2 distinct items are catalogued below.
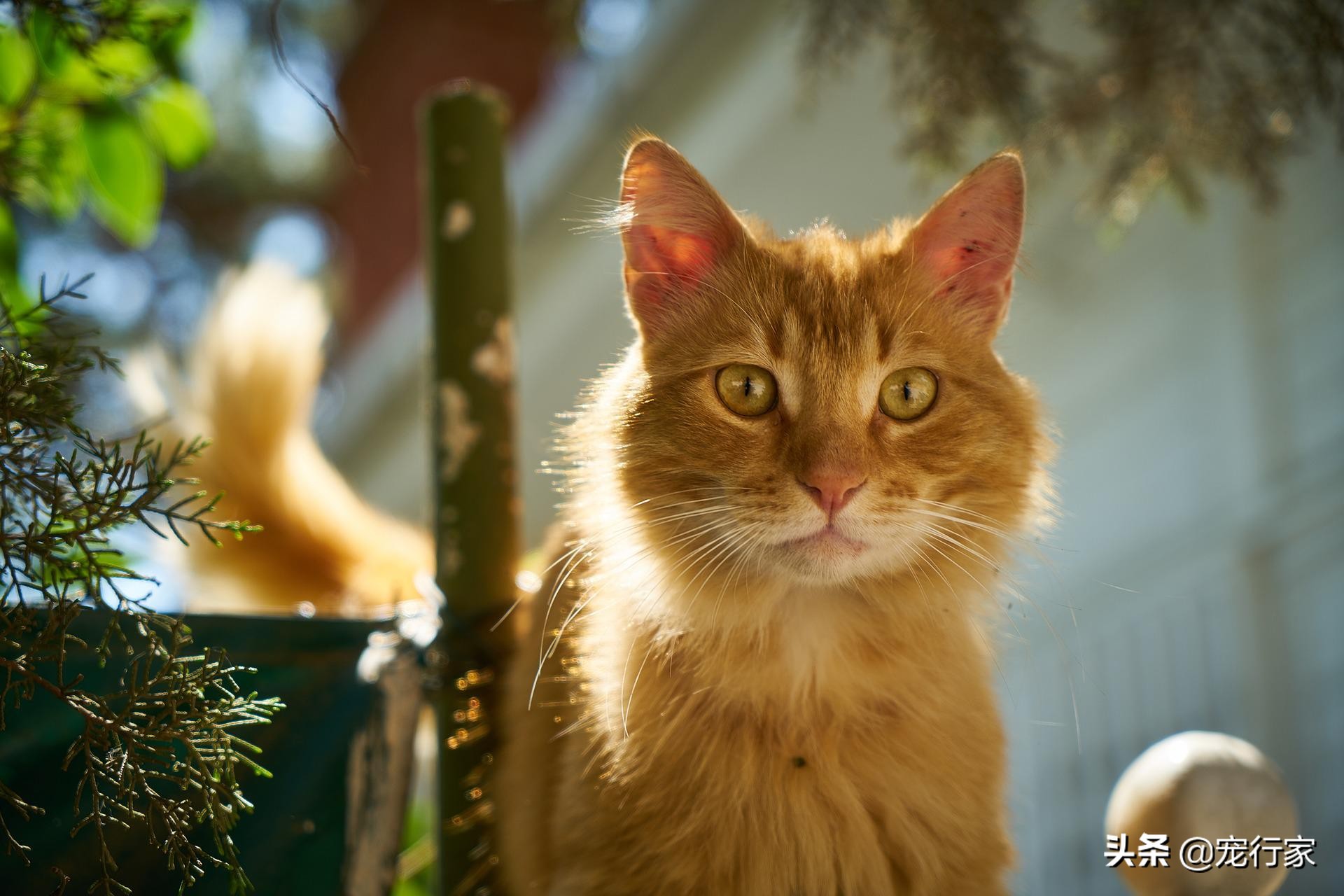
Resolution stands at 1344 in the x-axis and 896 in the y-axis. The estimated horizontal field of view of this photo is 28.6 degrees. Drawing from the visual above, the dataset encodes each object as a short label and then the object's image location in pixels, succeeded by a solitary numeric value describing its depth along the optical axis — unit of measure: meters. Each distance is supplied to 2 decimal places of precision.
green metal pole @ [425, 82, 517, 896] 0.73
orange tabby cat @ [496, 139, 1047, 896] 0.65
